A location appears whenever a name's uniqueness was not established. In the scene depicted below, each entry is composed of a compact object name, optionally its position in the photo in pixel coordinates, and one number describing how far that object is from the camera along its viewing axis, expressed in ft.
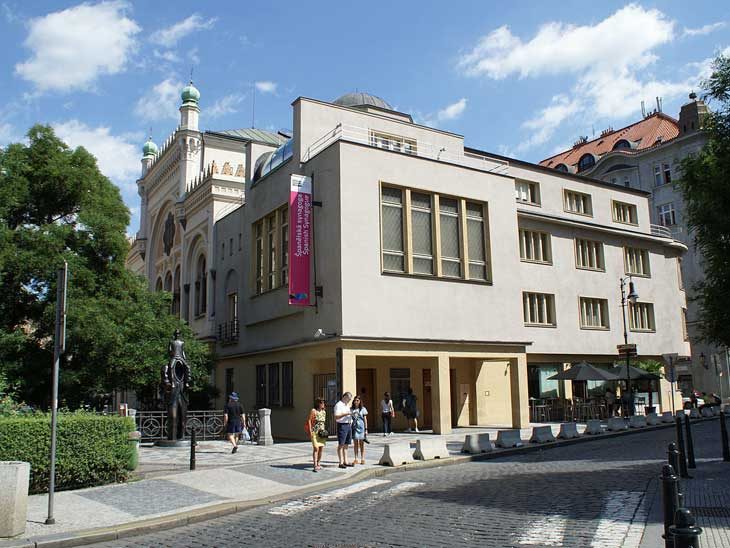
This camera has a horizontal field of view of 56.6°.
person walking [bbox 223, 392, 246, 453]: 62.98
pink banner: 82.12
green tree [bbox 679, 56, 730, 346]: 54.85
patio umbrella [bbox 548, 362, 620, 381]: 94.88
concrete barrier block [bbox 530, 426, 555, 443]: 67.72
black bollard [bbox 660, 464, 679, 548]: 20.43
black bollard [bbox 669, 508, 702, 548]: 14.57
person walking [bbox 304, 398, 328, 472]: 48.70
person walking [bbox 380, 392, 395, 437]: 79.10
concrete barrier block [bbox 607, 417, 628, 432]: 80.38
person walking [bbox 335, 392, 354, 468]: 49.80
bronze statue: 71.87
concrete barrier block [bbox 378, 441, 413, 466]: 51.70
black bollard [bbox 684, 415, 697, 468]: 44.90
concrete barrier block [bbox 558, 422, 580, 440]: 70.90
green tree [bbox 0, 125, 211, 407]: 78.38
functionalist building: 81.05
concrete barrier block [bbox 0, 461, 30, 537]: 29.12
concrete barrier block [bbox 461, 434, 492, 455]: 59.57
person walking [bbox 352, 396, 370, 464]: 51.96
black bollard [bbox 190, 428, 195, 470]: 49.23
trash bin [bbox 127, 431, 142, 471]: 44.88
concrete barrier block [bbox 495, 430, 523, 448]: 63.31
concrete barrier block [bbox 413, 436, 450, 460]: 55.36
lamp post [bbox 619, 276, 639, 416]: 92.68
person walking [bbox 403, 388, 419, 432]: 84.38
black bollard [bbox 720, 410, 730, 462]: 47.16
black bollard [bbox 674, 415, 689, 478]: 41.26
